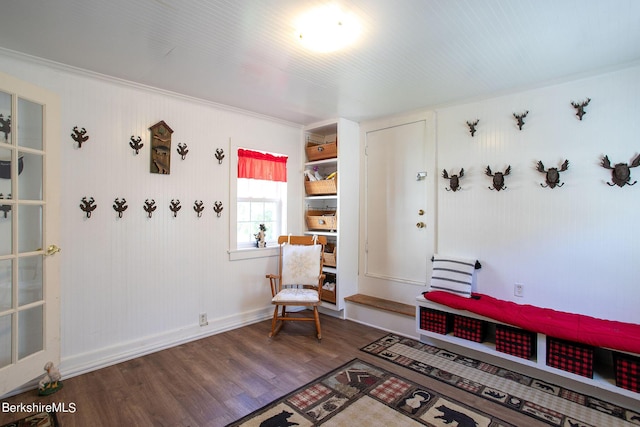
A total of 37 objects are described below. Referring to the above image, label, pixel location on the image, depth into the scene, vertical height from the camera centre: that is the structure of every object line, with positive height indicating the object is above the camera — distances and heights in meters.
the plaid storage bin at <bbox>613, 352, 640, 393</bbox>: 1.97 -1.00
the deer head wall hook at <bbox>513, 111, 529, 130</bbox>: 2.75 +0.85
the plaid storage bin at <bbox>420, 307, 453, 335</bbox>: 2.86 -1.00
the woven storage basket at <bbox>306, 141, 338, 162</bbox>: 3.82 +0.78
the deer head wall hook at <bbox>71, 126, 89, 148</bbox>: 2.45 +0.61
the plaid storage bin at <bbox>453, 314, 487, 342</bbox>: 2.66 -0.99
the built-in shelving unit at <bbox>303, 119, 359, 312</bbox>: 3.73 -0.05
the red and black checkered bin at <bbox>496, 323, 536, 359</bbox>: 2.41 -1.00
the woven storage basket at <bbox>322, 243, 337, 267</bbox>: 3.77 -0.54
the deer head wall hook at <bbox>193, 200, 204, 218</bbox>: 3.15 +0.06
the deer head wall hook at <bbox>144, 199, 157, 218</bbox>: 2.83 +0.07
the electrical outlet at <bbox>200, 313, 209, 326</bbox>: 3.19 -1.09
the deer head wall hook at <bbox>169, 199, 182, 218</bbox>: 3.00 +0.07
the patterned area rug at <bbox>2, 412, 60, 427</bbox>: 1.87 -1.27
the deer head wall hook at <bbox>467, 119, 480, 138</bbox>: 3.02 +0.85
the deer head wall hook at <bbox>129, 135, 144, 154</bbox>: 2.74 +0.61
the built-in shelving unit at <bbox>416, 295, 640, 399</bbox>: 2.10 -1.11
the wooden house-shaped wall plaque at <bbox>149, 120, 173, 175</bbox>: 2.85 +0.60
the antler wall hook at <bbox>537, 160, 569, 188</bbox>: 2.56 +0.32
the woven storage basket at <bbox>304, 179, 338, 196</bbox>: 3.79 +0.33
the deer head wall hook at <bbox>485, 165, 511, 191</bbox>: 2.85 +0.32
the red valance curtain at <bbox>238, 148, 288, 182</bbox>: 3.52 +0.56
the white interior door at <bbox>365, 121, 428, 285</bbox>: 3.41 +0.11
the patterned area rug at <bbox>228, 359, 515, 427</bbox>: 1.91 -1.27
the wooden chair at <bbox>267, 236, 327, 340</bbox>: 3.33 -0.63
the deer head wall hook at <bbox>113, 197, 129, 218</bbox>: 2.65 +0.06
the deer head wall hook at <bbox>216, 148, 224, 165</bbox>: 3.32 +0.63
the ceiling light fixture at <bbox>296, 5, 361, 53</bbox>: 1.75 +1.12
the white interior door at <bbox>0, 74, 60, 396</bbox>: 1.91 -0.12
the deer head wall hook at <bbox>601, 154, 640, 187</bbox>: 2.31 +0.31
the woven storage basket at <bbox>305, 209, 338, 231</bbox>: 3.81 -0.07
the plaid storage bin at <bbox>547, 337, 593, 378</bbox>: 2.14 -1.00
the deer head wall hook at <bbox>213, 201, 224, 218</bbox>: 3.31 +0.06
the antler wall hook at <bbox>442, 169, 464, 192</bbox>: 3.12 +0.33
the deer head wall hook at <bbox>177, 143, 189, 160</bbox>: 3.04 +0.62
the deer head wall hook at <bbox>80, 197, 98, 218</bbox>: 2.50 +0.06
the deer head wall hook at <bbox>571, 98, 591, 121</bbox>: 2.48 +0.86
